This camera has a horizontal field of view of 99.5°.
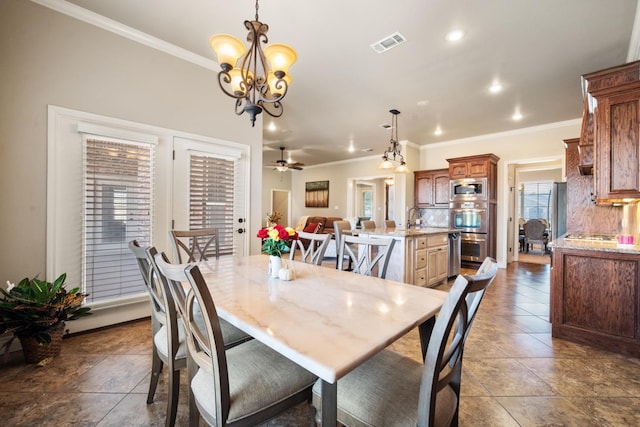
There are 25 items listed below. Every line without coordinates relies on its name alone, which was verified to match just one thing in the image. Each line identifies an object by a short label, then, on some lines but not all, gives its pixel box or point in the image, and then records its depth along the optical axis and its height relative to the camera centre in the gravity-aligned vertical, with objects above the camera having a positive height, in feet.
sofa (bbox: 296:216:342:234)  26.52 -0.97
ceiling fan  22.86 +4.17
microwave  18.66 +1.83
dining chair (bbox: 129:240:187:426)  4.33 -2.29
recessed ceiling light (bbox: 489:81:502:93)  12.00 +5.82
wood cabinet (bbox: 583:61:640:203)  7.32 +2.32
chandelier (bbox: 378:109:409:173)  14.88 +3.01
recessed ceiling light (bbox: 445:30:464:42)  8.51 +5.75
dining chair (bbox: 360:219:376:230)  16.80 -0.68
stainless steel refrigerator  14.64 +0.36
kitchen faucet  22.50 +0.20
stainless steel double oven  18.56 +0.00
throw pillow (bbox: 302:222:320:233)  25.72 -1.34
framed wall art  30.83 +2.27
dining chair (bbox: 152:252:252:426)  3.26 -1.04
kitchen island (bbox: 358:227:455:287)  11.95 -2.01
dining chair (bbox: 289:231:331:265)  7.24 -0.98
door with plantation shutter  9.91 +0.92
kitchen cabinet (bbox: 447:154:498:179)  18.43 +3.47
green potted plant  6.37 -2.50
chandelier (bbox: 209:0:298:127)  5.68 +3.25
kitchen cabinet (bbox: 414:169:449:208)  21.18 +2.12
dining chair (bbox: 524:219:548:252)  25.31 -1.60
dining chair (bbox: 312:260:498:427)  2.65 -2.16
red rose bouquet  5.44 -0.51
